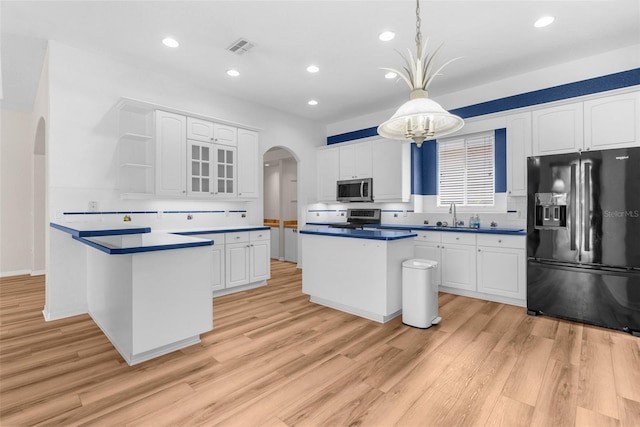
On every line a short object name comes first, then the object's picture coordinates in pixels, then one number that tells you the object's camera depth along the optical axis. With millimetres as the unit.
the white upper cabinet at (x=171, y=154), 4121
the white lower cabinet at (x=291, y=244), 7089
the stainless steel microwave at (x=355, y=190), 5812
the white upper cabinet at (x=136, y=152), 4051
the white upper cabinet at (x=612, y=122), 3387
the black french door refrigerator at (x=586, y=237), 3170
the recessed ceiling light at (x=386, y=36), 3416
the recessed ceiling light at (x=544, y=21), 3172
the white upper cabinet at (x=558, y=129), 3711
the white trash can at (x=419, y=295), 3250
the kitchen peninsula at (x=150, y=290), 2559
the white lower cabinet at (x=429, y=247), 4660
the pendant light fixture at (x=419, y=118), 2223
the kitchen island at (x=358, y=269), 3395
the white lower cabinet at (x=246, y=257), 4527
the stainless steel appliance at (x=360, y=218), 5880
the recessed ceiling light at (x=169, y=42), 3537
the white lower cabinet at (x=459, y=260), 4336
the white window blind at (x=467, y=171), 4785
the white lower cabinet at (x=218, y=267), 4338
